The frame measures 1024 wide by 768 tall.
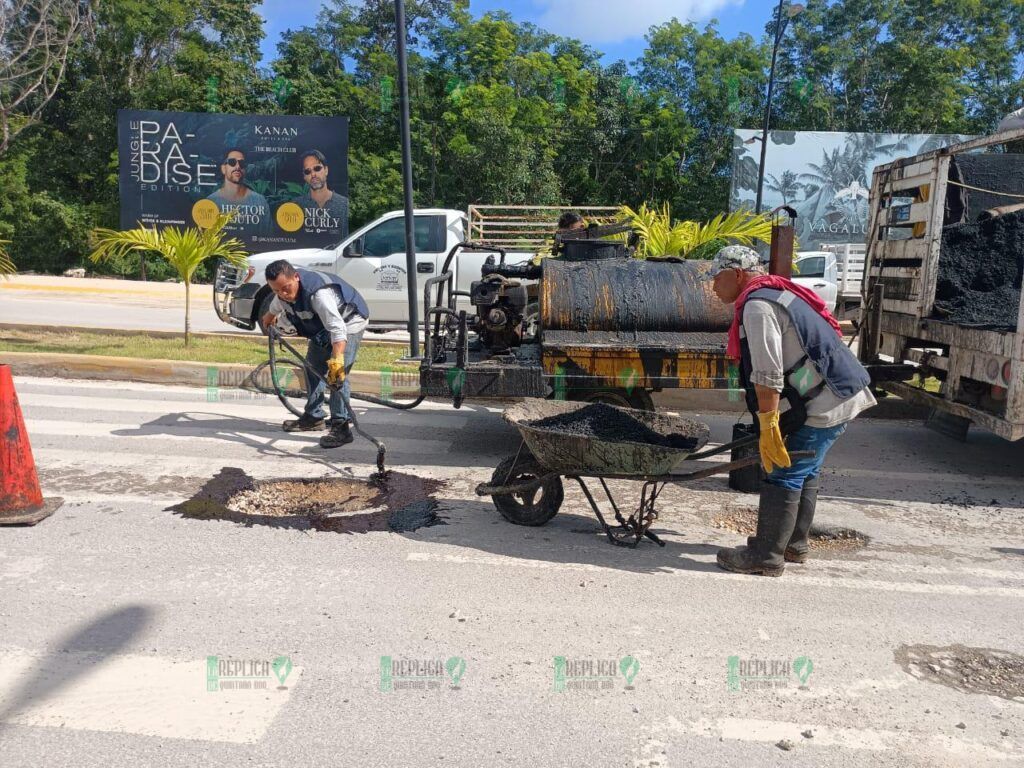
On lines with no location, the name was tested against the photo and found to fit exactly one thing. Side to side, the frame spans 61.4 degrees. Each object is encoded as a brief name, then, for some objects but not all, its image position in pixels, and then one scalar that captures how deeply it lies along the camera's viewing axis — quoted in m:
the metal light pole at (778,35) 18.05
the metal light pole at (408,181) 9.91
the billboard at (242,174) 26.02
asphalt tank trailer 6.40
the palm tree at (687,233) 11.66
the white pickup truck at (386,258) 12.95
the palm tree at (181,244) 11.00
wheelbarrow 4.68
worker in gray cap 4.32
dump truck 6.23
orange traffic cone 5.04
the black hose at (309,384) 6.09
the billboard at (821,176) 28.55
